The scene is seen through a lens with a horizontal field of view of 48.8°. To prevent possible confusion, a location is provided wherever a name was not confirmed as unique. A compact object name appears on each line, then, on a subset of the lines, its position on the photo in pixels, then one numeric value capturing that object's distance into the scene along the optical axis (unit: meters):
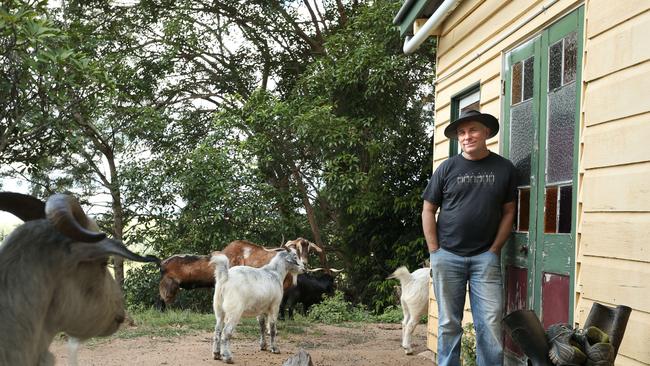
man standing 5.16
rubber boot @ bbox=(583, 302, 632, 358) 3.50
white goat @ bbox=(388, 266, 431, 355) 8.93
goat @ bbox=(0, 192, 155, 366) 2.40
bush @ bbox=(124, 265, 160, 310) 15.80
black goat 13.37
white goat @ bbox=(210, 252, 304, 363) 8.30
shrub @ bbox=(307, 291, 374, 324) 12.33
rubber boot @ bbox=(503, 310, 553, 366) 3.47
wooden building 3.86
